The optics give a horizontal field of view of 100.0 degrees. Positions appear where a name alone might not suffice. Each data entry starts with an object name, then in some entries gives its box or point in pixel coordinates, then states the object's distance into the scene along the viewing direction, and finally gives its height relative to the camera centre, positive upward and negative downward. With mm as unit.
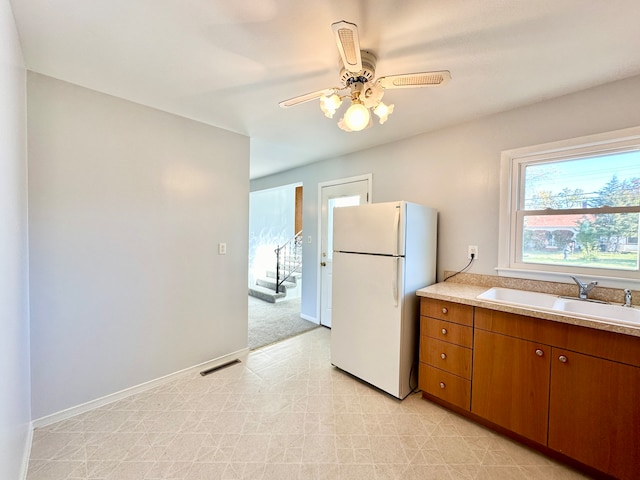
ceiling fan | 1346 +783
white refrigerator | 2137 -439
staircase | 5363 -955
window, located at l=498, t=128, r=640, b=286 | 1791 +220
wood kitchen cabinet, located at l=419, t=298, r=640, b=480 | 1389 -873
